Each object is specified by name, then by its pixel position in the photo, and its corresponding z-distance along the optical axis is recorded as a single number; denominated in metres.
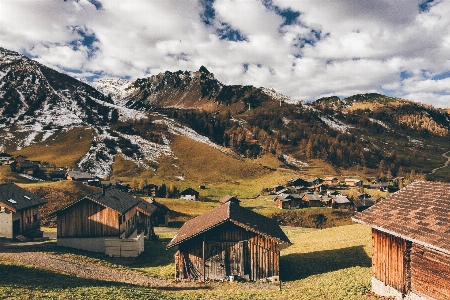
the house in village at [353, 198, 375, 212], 99.38
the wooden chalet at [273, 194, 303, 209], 99.88
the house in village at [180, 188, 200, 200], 108.19
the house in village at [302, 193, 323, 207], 104.69
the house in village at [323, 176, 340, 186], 145.43
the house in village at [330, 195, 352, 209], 101.27
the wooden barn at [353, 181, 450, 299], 17.36
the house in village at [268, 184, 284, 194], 126.62
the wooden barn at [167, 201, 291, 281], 29.41
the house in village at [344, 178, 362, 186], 147.50
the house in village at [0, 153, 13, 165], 124.38
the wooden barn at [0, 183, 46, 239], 41.41
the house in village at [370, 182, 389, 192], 139.00
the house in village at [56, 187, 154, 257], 39.62
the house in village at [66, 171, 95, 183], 113.19
